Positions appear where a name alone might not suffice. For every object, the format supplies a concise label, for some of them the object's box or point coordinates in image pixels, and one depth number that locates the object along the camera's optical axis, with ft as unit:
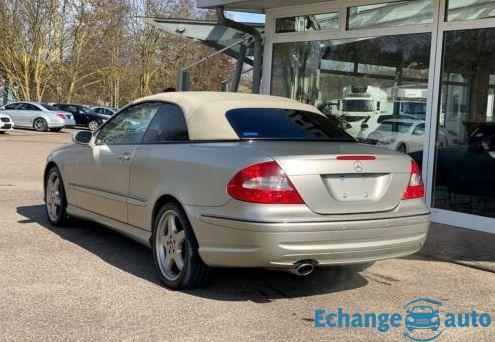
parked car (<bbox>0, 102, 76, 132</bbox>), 100.83
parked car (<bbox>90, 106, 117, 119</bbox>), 121.49
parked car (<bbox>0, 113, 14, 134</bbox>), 84.17
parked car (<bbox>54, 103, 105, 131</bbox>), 118.00
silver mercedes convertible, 14.08
